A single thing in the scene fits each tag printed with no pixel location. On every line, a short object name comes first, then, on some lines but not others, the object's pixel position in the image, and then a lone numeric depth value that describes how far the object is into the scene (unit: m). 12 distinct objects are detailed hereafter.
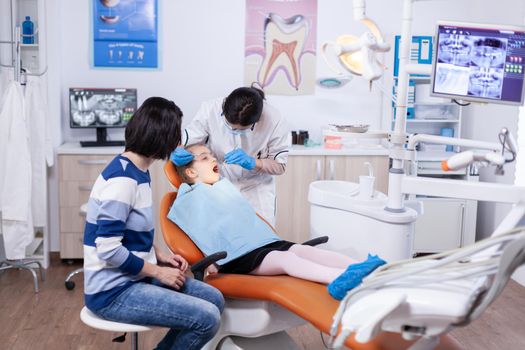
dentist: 2.66
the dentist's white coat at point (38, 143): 3.51
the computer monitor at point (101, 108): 3.89
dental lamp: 1.93
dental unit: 1.28
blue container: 3.71
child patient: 2.14
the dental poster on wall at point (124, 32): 4.02
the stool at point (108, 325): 1.84
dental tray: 2.38
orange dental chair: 1.76
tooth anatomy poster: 4.14
